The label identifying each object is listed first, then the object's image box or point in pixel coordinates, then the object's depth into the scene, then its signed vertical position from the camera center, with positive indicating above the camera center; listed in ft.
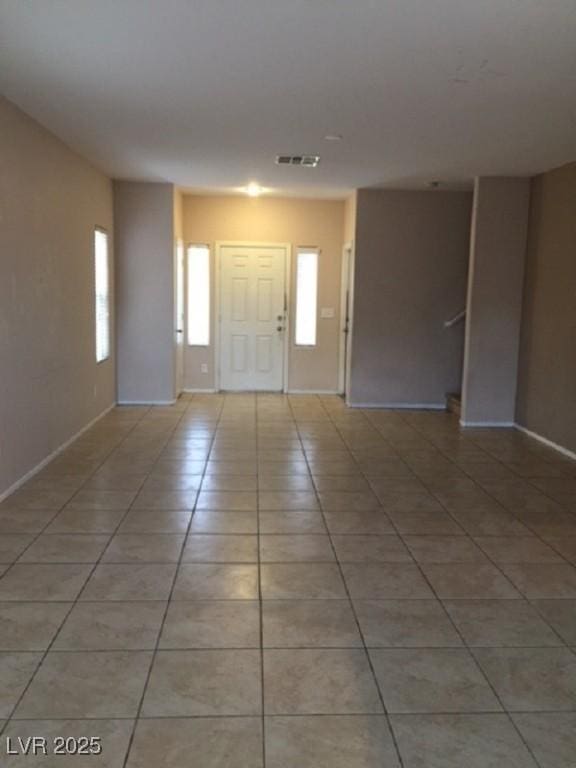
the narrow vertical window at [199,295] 26.89 +0.00
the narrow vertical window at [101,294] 21.20 -0.04
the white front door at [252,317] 26.96 -0.85
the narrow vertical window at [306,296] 27.07 +0.08
